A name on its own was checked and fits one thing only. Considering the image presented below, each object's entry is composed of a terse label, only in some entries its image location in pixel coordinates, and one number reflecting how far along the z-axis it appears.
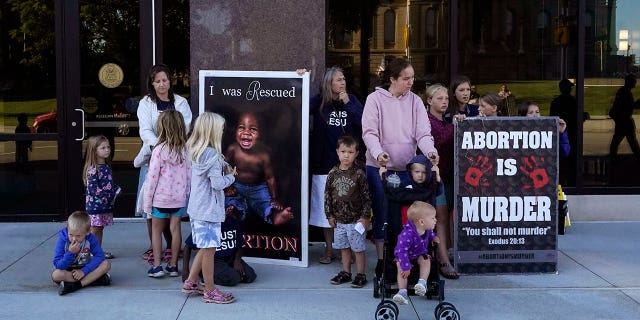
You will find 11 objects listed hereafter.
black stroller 5.97
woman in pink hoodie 6.78
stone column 8.28
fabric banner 6.91
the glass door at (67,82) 9.23
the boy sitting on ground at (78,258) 6.43
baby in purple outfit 6.06
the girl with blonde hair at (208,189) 6.15
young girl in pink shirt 6.75
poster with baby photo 7.29
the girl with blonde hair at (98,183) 7.28
